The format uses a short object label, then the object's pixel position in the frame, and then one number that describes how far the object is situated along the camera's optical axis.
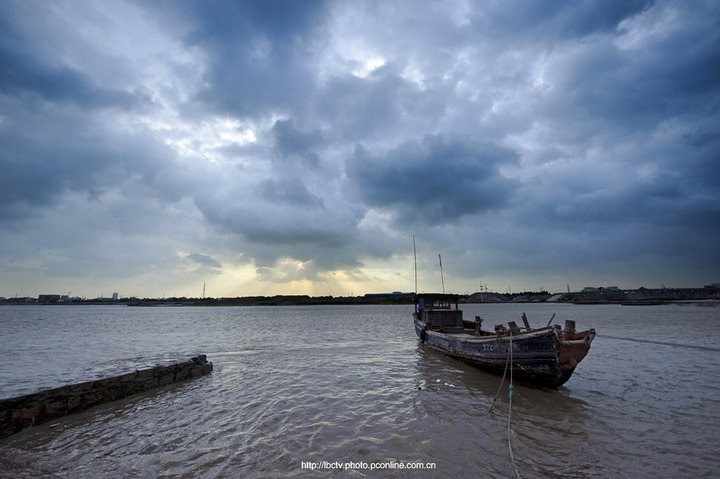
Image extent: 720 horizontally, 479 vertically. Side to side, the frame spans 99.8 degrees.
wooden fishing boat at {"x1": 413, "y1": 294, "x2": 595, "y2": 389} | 10.90
